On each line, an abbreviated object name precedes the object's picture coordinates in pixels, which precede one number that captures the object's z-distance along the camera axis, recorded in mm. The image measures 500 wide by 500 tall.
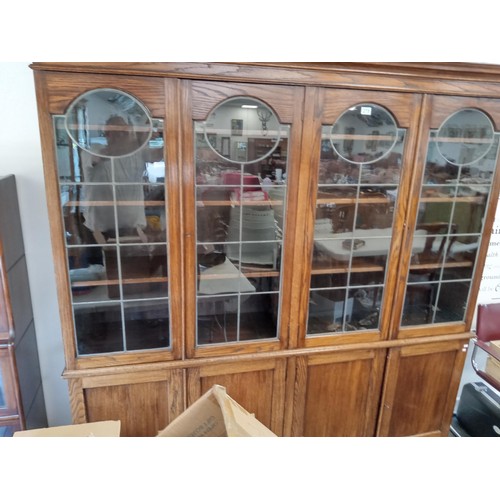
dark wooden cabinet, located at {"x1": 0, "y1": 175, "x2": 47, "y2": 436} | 1456
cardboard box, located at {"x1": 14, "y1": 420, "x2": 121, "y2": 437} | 1314
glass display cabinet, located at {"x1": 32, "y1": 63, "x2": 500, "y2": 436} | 1330
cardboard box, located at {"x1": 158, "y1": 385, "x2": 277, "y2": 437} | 938
